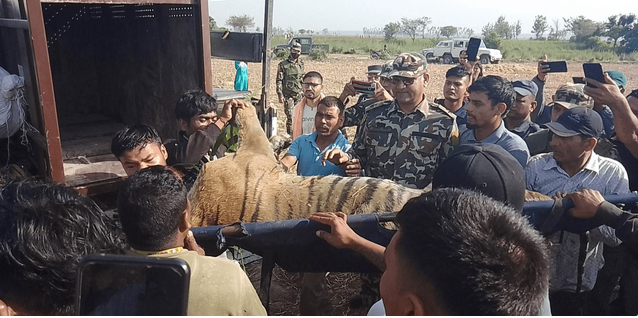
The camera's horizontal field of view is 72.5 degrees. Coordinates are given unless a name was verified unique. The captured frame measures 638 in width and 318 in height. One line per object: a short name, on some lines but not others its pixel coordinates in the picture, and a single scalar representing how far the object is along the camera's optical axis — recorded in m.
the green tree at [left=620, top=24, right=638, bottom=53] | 42.31
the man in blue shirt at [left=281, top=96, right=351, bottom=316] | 3.75
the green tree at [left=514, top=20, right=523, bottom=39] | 96.66
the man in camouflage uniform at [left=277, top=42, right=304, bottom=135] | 10.80
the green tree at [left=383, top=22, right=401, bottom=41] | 74.84
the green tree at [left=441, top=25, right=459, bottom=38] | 101.69
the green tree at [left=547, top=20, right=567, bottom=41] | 86.53
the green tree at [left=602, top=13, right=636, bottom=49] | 42.88
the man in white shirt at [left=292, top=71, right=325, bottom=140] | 5.96
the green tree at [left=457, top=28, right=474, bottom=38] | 116.38
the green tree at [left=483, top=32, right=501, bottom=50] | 46.66
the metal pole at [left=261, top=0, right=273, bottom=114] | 4.85
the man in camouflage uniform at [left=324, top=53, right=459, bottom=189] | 3.34
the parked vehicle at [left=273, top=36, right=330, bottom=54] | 42.62
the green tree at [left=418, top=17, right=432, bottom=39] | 102.50
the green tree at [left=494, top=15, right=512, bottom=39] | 90.44
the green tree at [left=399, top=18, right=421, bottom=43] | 100.12
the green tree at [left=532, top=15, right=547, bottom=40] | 80.75
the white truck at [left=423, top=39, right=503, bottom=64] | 35.62
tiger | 2.53
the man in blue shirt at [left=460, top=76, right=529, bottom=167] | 3.38
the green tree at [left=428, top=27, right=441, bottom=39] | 107.89
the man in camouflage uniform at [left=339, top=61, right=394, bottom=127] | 4.88
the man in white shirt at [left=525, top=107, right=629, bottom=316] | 2.40
